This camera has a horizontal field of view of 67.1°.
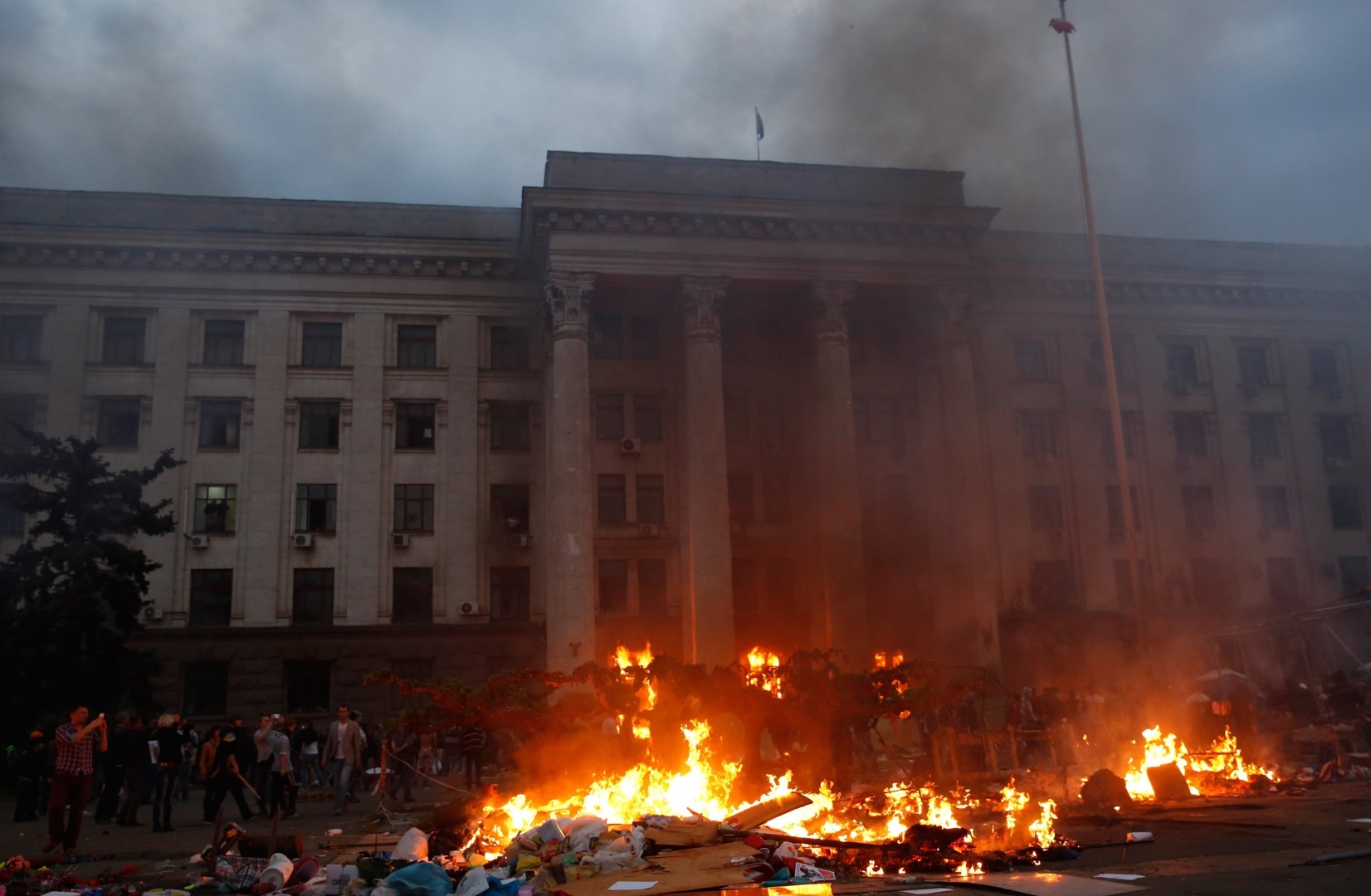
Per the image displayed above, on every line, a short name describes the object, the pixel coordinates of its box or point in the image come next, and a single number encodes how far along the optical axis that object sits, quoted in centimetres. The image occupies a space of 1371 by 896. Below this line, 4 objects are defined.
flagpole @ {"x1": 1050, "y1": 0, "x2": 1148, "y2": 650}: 2061
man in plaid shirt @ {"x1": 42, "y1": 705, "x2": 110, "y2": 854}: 1223
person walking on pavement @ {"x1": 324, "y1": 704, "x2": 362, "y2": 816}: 1731
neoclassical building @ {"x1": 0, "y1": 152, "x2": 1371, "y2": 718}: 2712
